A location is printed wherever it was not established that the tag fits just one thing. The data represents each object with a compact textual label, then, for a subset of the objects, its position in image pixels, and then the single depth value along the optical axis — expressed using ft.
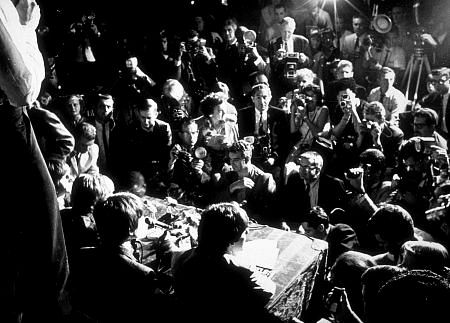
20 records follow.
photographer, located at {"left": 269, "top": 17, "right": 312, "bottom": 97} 17.93
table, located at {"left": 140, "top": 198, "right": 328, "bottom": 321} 6.61
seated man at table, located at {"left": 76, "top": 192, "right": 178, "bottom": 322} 6.01
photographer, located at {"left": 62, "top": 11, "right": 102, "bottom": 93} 18.54
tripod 18.47
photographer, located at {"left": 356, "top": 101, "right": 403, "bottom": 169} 14.14
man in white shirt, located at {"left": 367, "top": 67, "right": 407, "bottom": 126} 16.55
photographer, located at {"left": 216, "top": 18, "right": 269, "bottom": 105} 19.30
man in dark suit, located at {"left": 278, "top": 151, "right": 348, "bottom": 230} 12.28
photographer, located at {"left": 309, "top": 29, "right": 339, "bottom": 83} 19.19
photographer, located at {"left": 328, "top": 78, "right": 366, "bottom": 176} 13.97
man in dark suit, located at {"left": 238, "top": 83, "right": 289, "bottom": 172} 15.46
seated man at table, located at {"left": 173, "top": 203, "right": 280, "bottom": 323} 6.13
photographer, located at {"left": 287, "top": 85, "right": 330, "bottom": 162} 15.24
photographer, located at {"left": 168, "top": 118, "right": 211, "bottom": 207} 13.05
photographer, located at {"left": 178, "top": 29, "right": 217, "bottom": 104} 18.94
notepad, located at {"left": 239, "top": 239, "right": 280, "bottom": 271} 7.04
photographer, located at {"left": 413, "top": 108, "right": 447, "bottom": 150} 13.56
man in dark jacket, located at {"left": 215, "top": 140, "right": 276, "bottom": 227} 12.24
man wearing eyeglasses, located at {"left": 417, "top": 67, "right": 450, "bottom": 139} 15.55
